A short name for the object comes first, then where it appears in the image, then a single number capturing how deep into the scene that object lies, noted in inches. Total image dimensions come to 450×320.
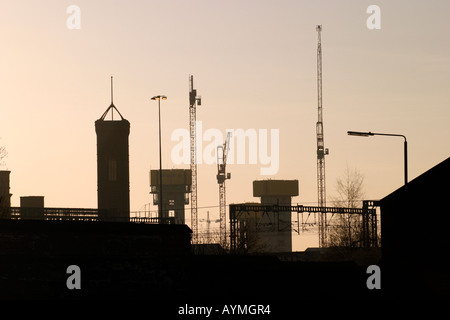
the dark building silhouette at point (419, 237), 1298.0
